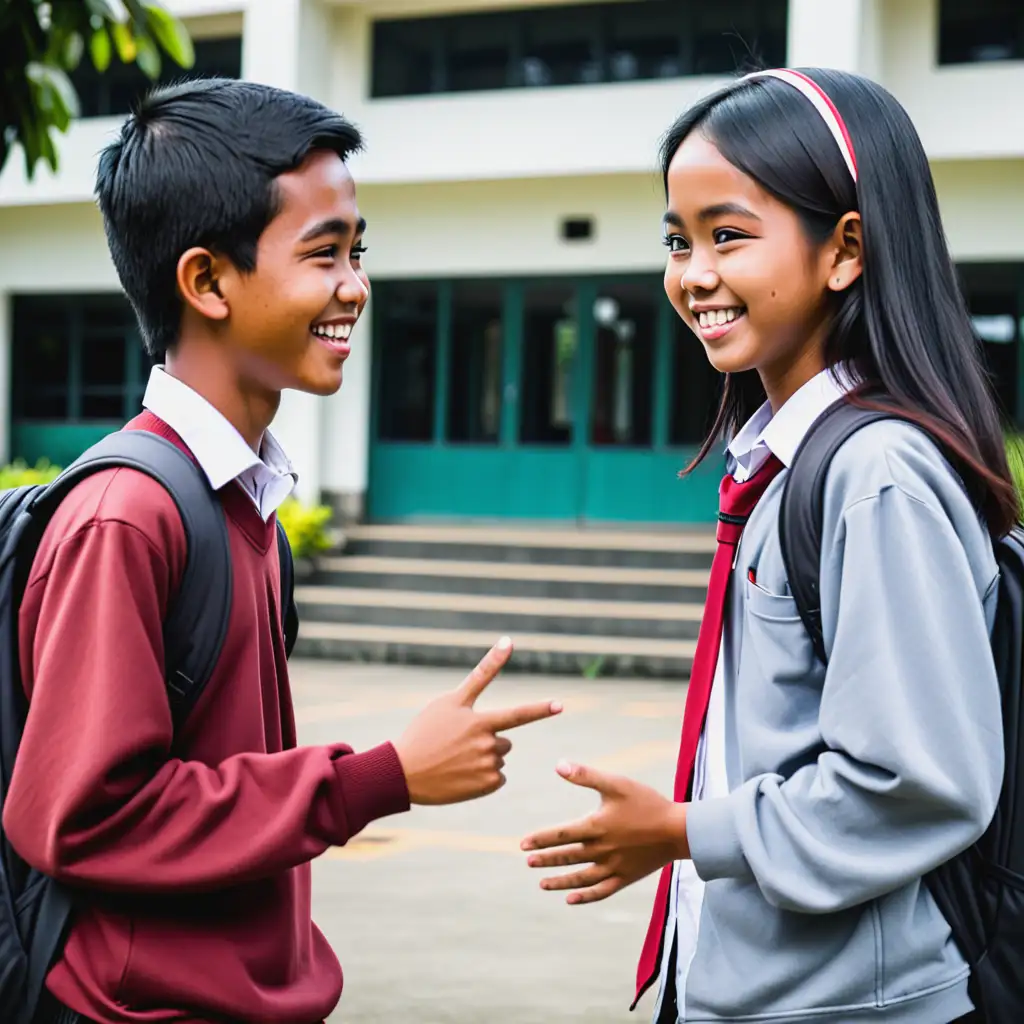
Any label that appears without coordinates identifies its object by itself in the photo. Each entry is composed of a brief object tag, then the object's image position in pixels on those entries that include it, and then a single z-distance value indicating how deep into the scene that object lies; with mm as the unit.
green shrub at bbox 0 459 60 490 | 13211
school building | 12781
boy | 1375
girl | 1410
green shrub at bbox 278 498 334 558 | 12617
